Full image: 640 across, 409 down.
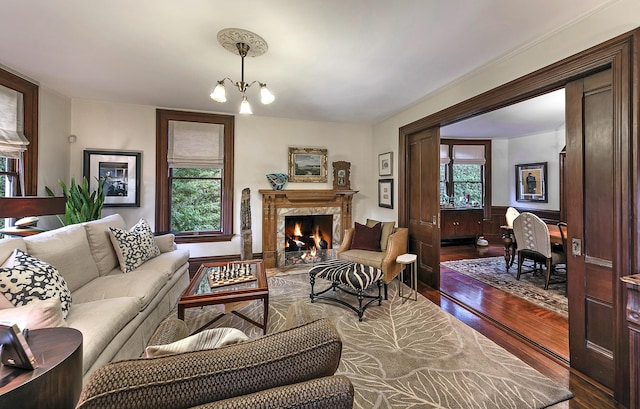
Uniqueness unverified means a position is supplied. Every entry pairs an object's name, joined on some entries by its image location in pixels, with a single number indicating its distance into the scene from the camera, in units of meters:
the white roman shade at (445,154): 6.56
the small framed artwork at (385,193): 4.53
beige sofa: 1.70
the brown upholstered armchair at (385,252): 3.28
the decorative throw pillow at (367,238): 3.71
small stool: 3.23
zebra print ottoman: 2.84
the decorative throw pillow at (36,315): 1.38
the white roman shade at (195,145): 4.30
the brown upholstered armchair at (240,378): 0.63
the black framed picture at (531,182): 5.98
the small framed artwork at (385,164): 4.54
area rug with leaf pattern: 1.74
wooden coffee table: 2.14
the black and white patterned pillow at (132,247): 2.69
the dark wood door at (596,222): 1.74
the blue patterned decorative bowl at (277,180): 4.66
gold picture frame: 4.88
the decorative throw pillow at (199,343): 0.84
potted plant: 3.39
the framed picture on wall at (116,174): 3.97
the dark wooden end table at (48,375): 0.98
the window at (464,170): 6.61
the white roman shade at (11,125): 2.89
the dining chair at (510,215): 4.84
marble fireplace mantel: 4.69
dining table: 3.56
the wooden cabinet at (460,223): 6.29
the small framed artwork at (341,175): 5.05
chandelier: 2.21
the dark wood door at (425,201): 3.60
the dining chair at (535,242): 3.48
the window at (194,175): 4.27
